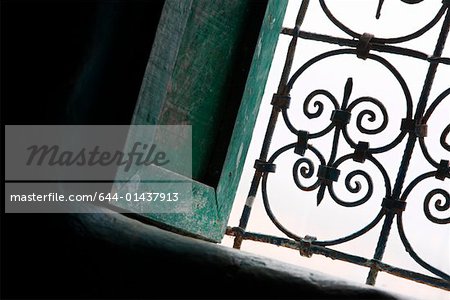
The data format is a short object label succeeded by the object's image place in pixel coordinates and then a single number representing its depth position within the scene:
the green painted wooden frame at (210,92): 1.52
